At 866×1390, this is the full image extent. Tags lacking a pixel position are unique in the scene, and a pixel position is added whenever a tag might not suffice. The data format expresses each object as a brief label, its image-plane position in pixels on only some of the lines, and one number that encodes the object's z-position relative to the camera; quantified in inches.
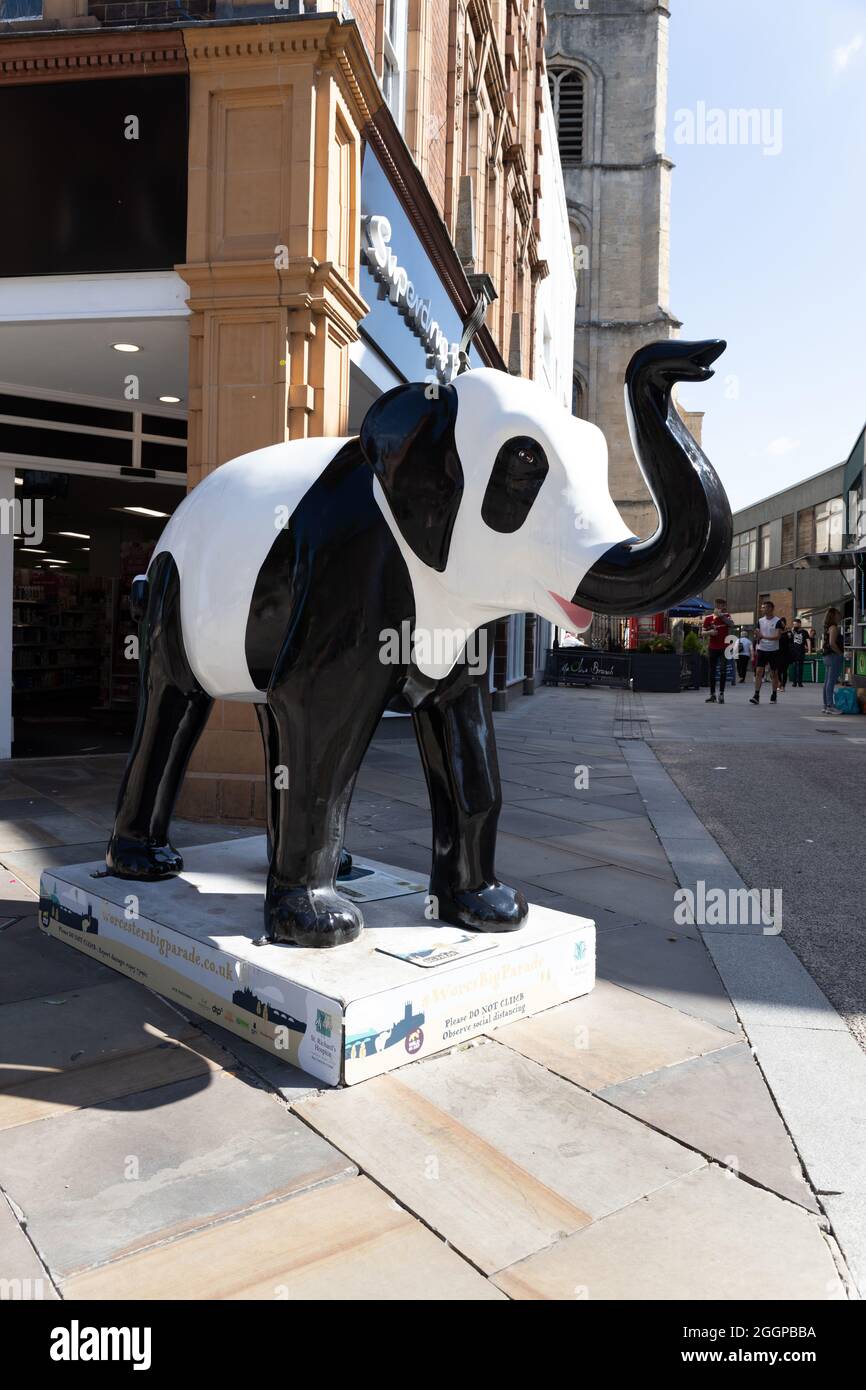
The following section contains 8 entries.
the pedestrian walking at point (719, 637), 681.6
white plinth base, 101.1
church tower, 1520.7
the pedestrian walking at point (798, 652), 1078.2
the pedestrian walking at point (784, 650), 782.0
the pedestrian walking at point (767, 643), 719.2
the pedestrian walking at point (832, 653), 615.4
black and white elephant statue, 95.1
